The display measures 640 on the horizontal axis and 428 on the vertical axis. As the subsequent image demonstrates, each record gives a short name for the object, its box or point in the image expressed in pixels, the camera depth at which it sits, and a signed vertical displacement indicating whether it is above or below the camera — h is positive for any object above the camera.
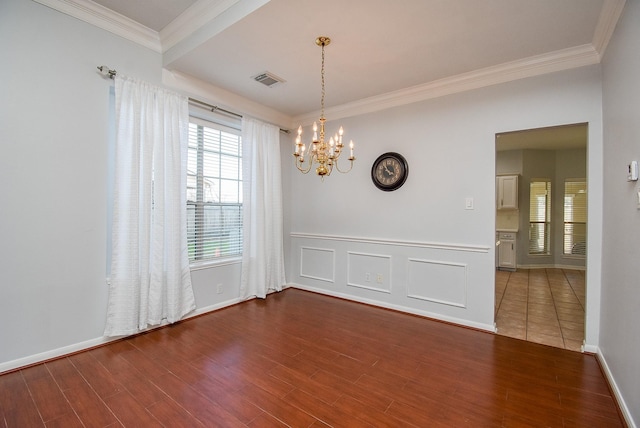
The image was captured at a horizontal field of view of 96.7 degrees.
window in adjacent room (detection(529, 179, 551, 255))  6.71 -0.08
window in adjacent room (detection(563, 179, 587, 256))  6.50 -0.07
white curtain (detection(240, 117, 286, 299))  3.92 +0.04
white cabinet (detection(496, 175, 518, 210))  6.41 +0.47
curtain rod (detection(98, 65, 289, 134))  2.58 +1.28
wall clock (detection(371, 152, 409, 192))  3.62 +0.54
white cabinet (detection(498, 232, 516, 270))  6.34 -0.86
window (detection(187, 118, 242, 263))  3.49 +0.25
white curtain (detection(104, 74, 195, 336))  2.66 -0.01
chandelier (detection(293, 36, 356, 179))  2.36 +0.52
